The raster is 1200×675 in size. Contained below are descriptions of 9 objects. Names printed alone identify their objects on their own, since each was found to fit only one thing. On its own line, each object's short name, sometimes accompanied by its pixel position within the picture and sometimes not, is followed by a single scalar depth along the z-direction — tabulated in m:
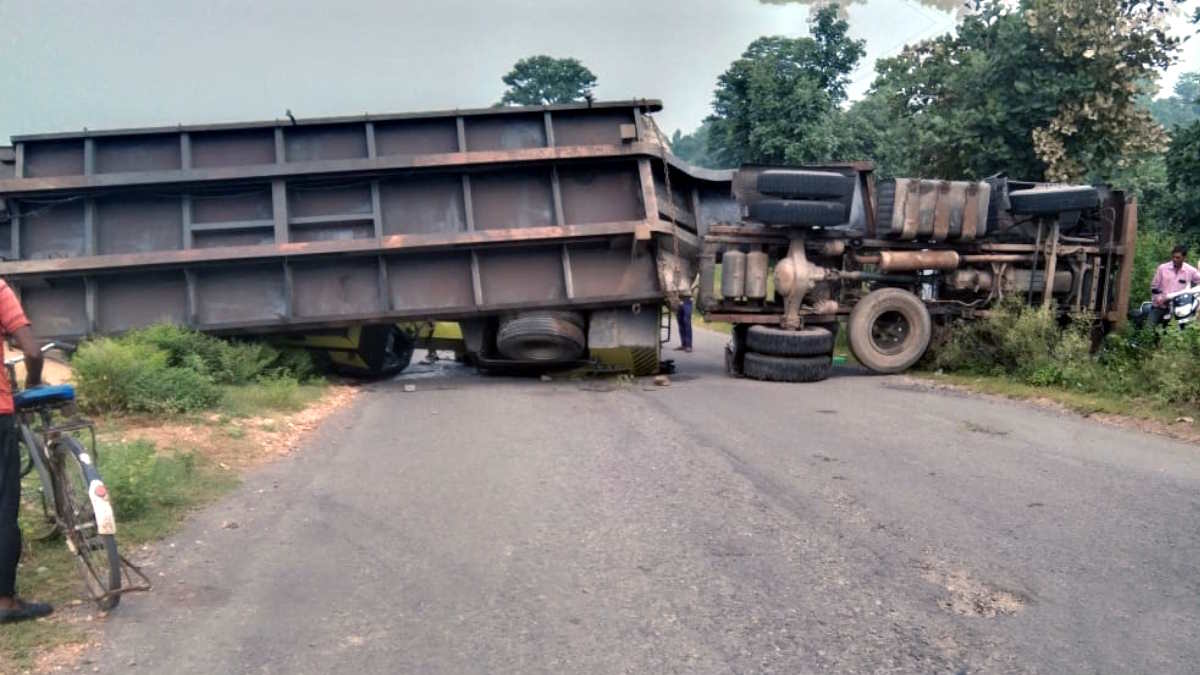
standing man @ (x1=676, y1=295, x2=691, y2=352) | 16.66
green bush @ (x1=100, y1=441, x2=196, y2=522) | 5.34
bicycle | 3.99
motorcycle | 10.62
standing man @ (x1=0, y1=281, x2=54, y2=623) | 3.89
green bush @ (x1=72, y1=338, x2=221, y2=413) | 7.99
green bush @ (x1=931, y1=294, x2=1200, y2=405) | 8.83
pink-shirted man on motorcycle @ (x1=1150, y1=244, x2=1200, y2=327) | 10.74
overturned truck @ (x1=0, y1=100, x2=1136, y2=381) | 10.93
